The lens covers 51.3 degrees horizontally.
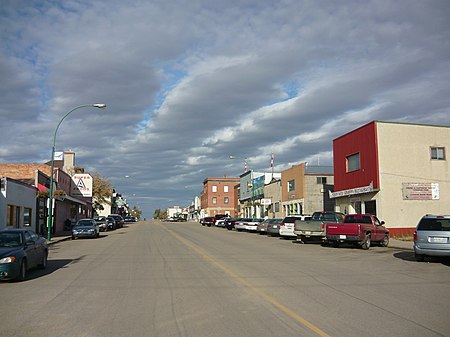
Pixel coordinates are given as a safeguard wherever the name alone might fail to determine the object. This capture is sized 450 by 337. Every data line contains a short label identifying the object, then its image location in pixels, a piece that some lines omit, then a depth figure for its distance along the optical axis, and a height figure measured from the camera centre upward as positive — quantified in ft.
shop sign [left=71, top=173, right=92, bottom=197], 194.29 +14.07
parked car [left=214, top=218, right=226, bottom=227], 208.44 -2.61
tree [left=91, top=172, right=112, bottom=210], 256.32 +15.70
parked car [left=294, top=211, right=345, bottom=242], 88.33 -1.90
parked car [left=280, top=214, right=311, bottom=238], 108.47 -2.25
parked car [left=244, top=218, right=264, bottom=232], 151.74 -2.39
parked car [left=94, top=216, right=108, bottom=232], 164.29 -1.92
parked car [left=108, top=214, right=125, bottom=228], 212.43 -0.84
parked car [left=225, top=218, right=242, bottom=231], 176.40 -2.28
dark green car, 39.63 -3.04
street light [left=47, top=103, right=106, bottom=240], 101.14 +2.77
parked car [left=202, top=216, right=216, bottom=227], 232.49 -1.90
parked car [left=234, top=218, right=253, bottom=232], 157.38 -2.41
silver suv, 52.90 -2.49
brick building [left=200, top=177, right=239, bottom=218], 399.09 +18.88
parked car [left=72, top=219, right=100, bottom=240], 115.65 -2.75
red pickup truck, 76.43 -2.67
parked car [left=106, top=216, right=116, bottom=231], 176.55 -1.75
